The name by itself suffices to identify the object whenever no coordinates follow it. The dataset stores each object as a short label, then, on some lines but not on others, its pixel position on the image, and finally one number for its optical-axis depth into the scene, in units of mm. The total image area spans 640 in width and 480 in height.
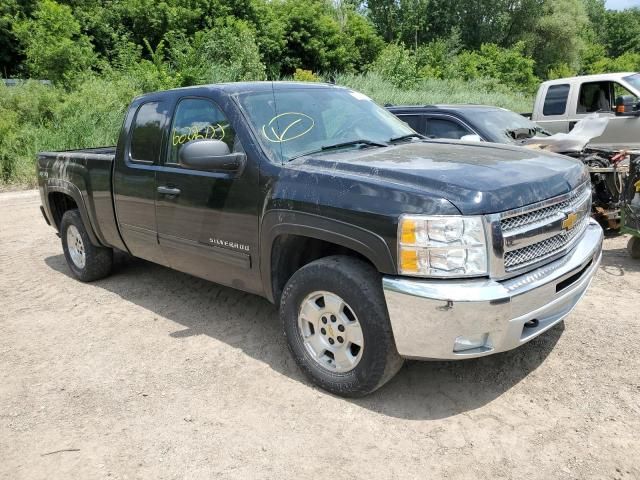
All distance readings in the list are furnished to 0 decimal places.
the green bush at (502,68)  31609
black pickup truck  2975
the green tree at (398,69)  24969
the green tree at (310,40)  30188
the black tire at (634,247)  6141
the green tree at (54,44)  18125
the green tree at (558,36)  45844
